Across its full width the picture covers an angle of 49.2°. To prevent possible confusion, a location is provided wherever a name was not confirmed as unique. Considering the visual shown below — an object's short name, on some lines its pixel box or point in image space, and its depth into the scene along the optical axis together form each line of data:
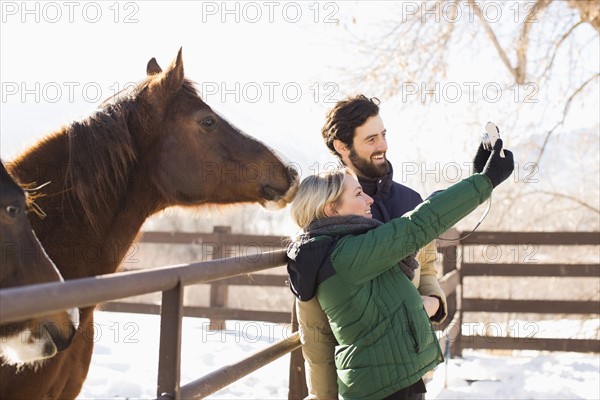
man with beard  2.77
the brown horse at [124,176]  2.58
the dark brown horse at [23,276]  1.85
